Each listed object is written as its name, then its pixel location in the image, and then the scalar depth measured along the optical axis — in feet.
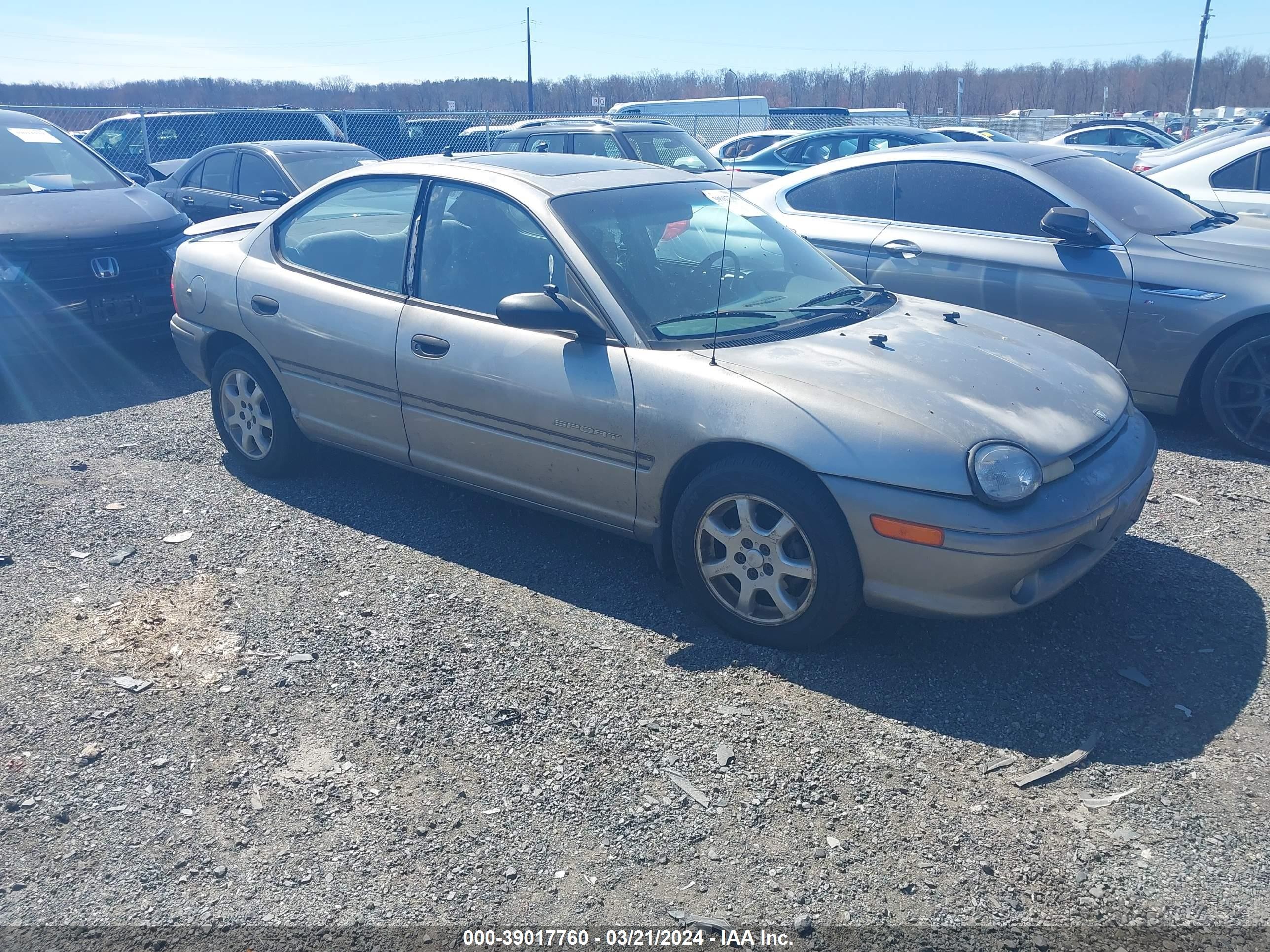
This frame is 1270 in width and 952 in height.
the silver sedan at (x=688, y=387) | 11.03
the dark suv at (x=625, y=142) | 40.40
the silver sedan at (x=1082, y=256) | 18.24
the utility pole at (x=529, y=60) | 151.64
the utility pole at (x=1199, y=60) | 116.04
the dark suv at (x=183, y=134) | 53.62
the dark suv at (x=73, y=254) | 23.12
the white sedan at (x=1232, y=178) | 27.02
